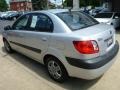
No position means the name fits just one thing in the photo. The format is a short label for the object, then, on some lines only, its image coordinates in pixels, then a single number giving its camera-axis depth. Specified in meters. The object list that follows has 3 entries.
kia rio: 1.86
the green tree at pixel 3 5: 39.34
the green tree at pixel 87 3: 29.23
